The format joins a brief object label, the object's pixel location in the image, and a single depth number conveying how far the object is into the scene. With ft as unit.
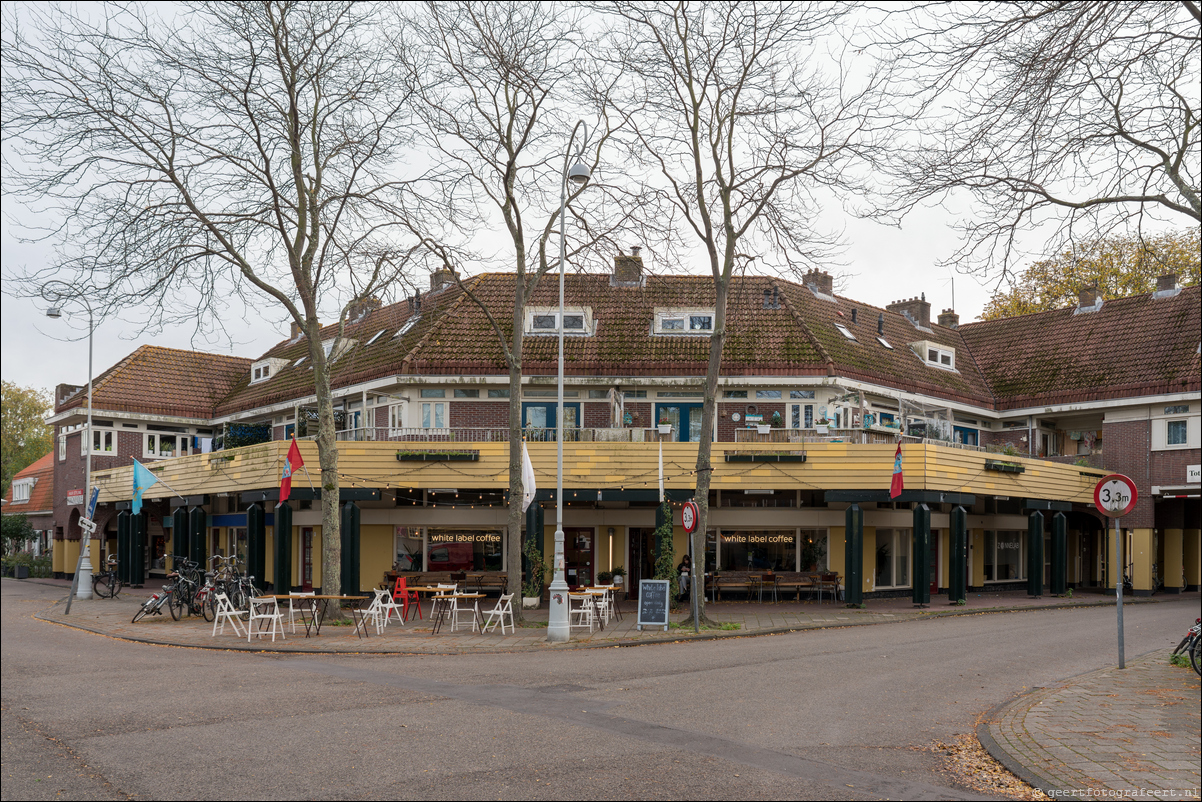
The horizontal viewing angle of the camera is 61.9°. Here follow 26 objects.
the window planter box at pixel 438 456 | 90.74
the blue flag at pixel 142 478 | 87.97
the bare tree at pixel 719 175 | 71.61
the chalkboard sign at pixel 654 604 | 68.23
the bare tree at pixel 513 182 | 72.02
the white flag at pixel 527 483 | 72.49
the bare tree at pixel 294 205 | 69.10
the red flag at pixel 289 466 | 80.53
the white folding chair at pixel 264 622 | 62.69
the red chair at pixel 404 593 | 76.33
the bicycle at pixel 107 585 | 105.91
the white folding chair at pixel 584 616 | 68.39
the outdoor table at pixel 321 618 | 65.89
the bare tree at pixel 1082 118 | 35.06
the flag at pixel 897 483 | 85.66
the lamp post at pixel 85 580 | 100.53
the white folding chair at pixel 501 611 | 67.41
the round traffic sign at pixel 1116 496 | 45.52
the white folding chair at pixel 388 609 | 69.77
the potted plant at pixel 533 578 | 87.76
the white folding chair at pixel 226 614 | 65.41
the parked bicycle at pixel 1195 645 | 42.65
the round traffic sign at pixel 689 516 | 67.92
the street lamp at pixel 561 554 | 63.31
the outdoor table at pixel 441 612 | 67.72
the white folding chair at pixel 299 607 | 70.85
